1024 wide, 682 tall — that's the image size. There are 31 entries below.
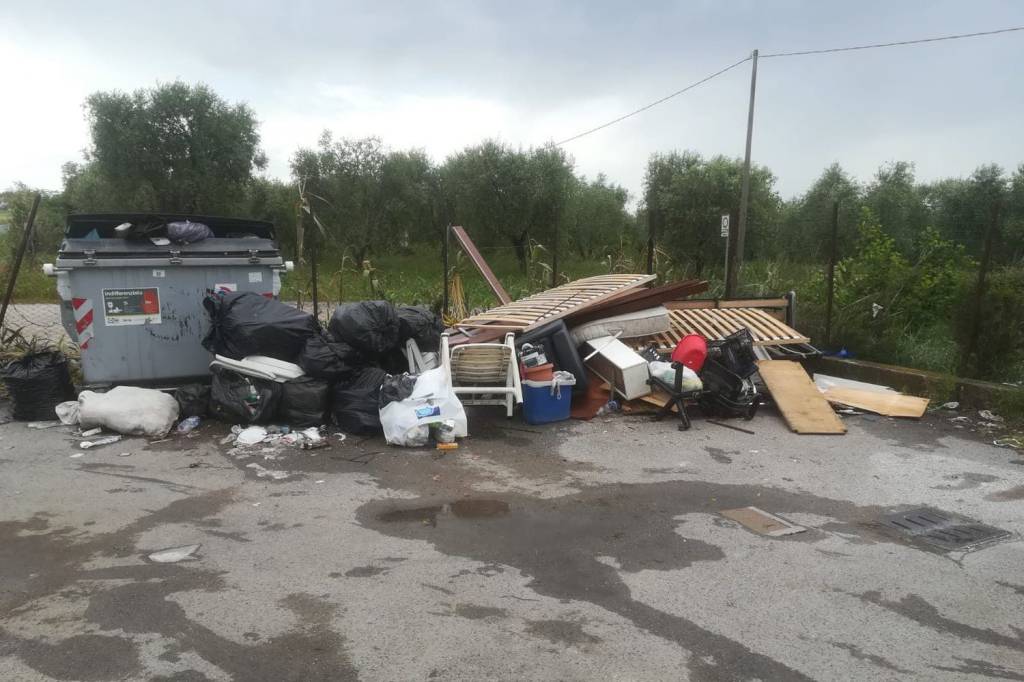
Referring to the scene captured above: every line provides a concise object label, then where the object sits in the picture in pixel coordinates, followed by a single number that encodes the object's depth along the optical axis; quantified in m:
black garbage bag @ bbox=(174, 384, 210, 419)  6.30
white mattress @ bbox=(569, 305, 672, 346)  7.32
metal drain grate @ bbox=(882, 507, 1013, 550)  4.00
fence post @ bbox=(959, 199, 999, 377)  7.03
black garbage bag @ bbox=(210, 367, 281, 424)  6.02
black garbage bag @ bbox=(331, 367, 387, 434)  6.05
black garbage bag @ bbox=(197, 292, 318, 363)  6.13
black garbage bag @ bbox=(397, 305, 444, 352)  6.81
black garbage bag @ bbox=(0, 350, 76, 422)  6.19
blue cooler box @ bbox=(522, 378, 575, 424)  6.52
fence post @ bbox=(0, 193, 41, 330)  6.75
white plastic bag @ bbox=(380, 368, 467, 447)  5.75
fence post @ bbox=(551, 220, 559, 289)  9.39
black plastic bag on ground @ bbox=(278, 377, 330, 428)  6.09
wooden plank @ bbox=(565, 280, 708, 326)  7.40
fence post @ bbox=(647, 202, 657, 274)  9.06
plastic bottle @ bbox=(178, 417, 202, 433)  6.11
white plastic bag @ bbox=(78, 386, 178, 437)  5.91
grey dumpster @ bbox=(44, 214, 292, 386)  6.38
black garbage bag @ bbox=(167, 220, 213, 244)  6.69
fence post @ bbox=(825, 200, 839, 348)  8.09
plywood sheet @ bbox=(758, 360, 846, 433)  6.43
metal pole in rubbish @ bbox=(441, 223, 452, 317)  8.56
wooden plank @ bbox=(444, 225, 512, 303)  9.46
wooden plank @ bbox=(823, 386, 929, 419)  6.86
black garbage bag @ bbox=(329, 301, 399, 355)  6.38
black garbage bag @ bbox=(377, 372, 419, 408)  6.02
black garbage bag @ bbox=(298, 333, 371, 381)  6.18
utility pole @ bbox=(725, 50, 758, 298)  9.78
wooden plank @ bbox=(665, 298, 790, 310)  8.89
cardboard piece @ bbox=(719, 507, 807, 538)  4.12
